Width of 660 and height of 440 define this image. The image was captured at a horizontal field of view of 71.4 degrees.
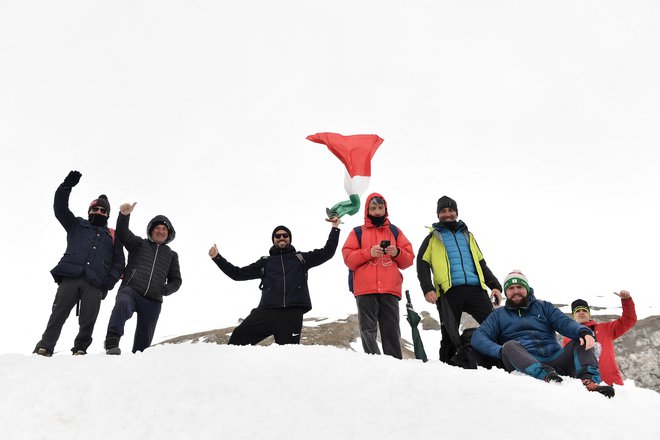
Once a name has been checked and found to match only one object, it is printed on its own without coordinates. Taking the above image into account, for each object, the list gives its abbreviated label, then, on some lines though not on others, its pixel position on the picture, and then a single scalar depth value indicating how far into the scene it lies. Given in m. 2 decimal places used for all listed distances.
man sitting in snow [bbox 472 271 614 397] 4.93
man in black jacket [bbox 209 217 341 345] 6.94
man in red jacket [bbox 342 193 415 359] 6.81
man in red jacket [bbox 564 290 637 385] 8.20
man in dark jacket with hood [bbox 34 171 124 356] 6.48
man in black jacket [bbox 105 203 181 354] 6.73
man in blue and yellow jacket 6.84
